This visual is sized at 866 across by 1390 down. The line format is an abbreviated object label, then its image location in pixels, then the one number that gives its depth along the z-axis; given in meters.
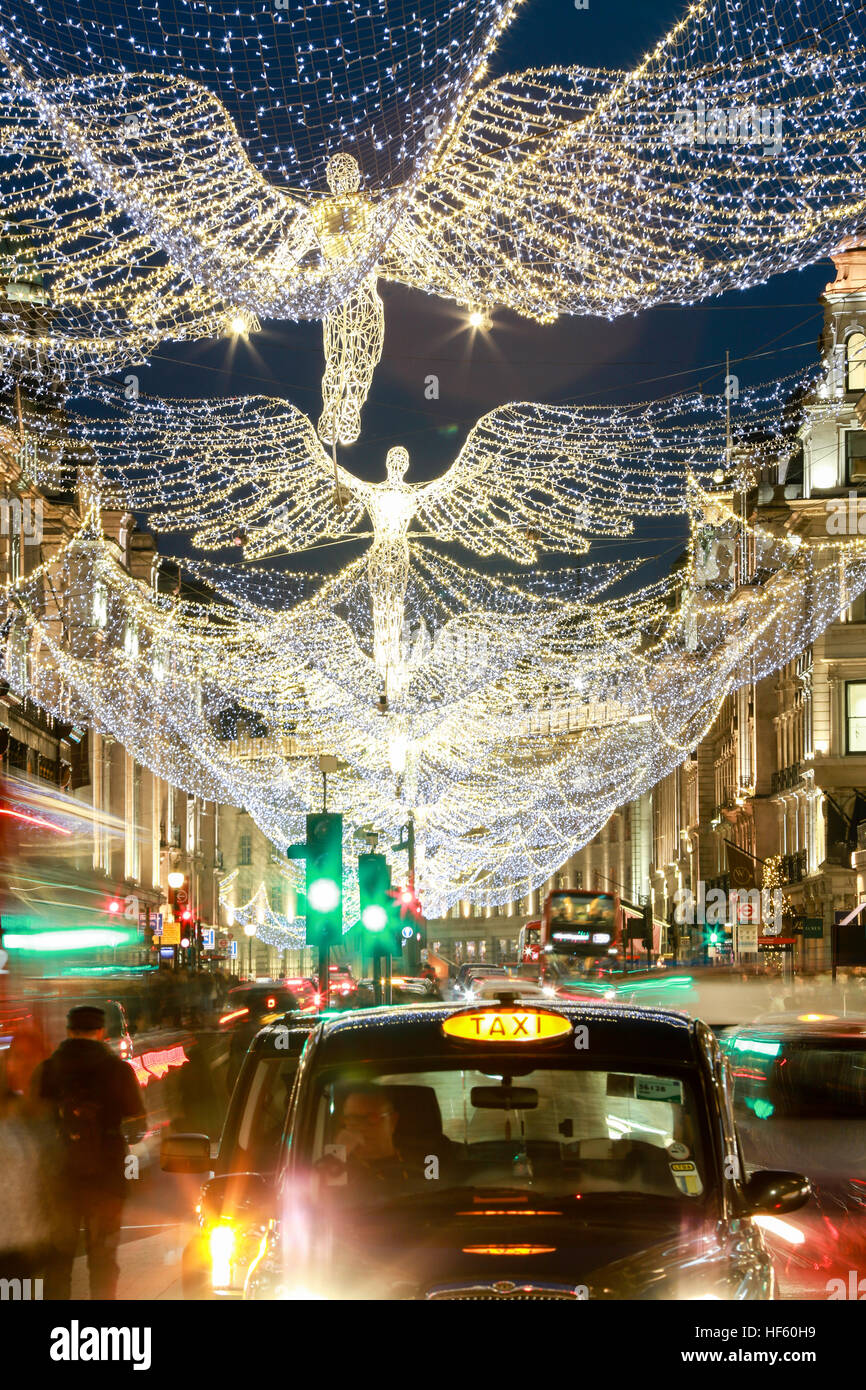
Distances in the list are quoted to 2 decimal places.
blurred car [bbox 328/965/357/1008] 34.66
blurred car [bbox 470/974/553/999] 32.62
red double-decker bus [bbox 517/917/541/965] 66.31
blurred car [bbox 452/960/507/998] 51.83
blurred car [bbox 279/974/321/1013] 33.81
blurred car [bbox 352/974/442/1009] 36.41
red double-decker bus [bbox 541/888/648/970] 52.03
